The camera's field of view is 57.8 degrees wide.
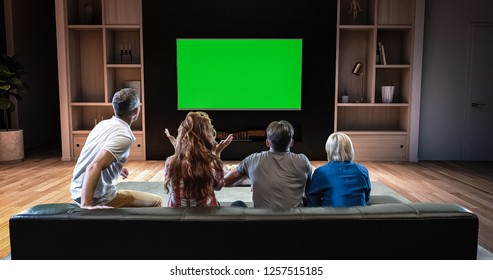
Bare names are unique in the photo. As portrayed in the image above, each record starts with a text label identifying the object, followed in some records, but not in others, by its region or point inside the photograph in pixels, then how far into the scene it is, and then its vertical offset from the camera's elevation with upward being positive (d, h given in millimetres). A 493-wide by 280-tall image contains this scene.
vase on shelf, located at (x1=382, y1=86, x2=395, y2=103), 6387 -40
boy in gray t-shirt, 2271 -428
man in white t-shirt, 2043 -323
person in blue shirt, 2252 -459
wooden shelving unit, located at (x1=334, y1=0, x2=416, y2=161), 6309 +211
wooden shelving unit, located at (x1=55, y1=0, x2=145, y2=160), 6301 +426
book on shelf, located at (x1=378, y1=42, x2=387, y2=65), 6379 +543
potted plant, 5922 -223
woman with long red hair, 2113 -372
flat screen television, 6414 +228
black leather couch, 1601 -516
